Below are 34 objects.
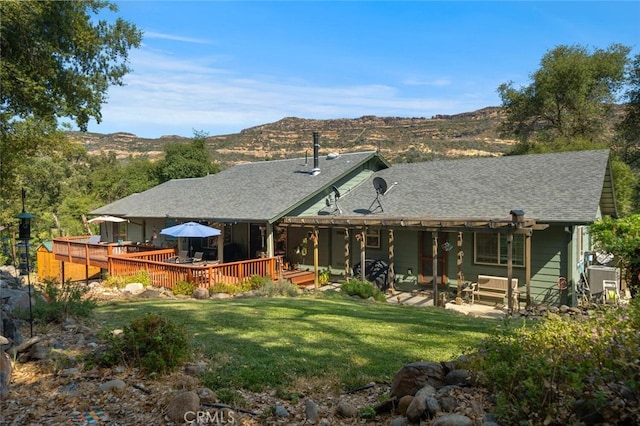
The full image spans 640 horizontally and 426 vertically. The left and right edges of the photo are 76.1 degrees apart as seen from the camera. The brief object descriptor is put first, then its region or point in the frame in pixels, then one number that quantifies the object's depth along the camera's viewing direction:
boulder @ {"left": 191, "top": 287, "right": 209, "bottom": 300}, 12.48
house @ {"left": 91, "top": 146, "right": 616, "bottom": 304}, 12.43
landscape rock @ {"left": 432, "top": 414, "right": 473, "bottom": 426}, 2.99
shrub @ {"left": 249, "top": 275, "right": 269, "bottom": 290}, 13.80
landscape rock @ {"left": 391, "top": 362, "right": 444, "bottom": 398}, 3.87
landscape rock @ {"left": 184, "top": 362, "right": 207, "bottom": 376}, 4.69
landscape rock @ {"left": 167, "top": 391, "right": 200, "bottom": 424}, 3.54
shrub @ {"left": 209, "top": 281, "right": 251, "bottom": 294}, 13.11
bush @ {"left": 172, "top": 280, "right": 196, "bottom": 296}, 13.23
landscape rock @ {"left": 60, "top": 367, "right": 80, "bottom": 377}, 4.47
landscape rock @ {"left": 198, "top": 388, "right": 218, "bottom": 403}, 3.91
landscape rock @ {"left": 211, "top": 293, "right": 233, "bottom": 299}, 12.59
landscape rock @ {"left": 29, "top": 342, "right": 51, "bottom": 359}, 4.88
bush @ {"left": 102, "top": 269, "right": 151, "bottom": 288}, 14.43
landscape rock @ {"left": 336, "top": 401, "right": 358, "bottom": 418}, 3.78
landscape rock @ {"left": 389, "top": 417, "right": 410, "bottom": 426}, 3.38
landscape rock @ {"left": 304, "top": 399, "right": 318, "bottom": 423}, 3.74
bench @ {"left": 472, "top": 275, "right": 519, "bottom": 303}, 12.60
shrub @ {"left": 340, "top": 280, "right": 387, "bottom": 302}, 12.80
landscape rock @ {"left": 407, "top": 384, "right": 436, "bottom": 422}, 3.35
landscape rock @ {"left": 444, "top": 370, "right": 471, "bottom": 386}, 3.91
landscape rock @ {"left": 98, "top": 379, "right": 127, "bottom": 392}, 4.12
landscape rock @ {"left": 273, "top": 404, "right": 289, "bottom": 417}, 3.80
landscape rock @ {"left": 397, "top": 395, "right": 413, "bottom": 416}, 3.62
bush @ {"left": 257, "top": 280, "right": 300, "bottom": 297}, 13.03
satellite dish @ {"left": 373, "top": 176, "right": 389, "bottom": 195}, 16.67
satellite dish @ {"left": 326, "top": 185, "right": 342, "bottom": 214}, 17.24
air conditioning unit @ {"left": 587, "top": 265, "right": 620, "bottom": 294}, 12.06
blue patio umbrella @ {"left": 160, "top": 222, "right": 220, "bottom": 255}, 14.98
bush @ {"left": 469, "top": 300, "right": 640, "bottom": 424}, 2.84
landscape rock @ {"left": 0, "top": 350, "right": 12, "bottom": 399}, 3.97
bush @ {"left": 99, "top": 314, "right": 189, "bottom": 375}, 4.59
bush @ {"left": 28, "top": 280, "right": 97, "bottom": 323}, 6.61
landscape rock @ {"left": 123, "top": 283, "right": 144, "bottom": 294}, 13.74
